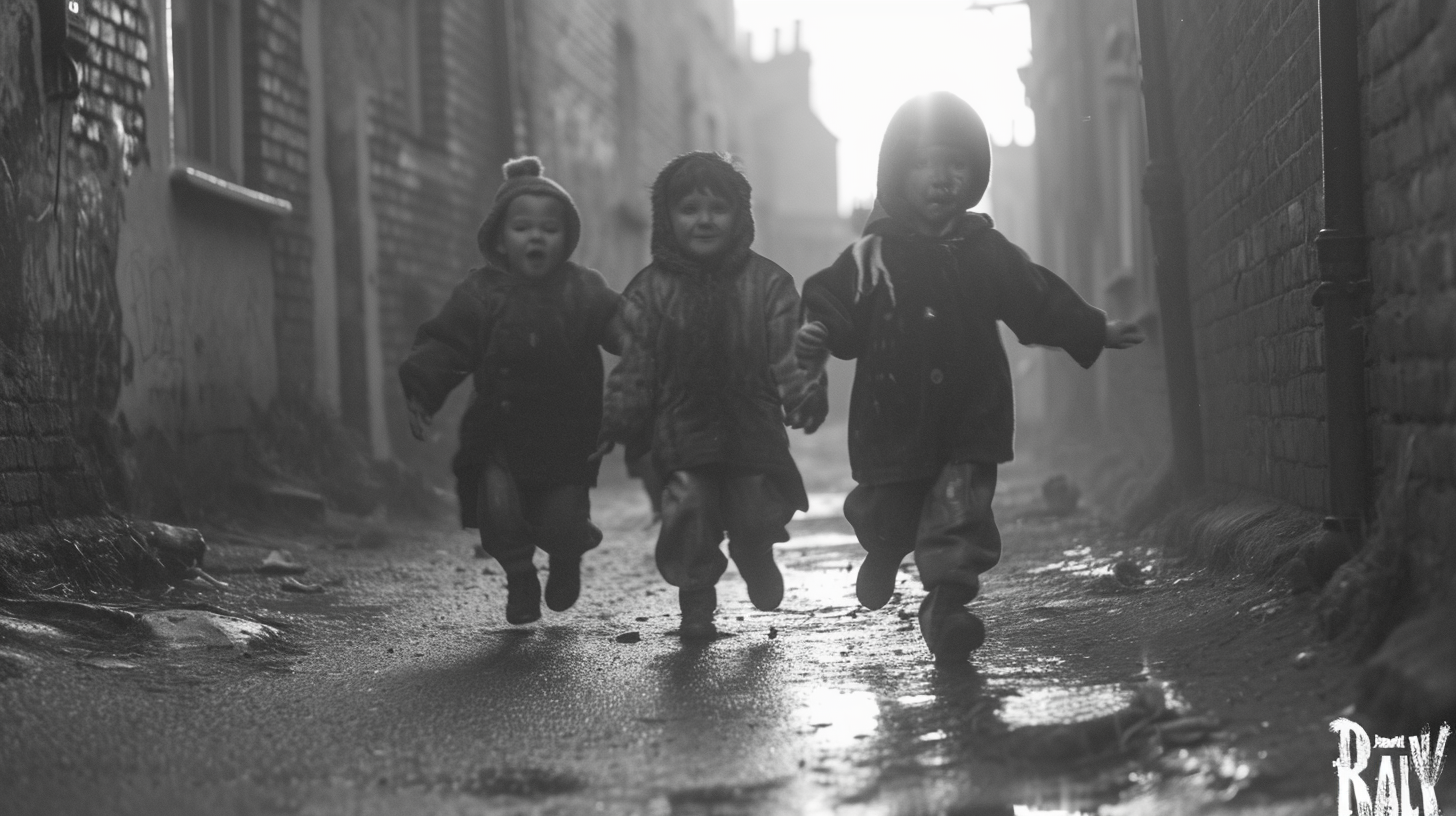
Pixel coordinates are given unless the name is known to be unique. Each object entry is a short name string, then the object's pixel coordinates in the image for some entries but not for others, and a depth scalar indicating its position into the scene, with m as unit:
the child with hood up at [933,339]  4.27
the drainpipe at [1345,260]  3.93
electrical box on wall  5.87
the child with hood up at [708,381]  4.83
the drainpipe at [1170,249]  6.87
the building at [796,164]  43.94
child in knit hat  5.11
